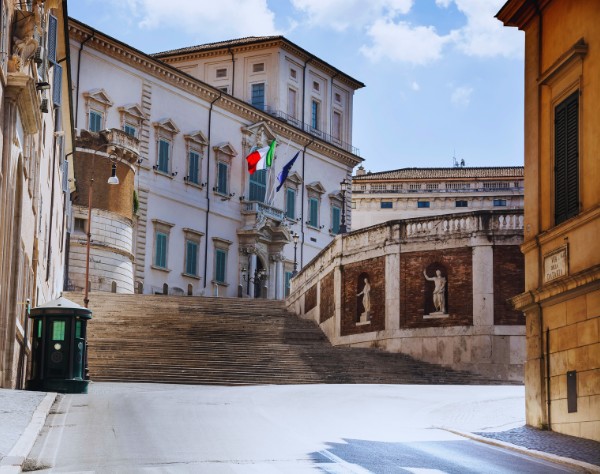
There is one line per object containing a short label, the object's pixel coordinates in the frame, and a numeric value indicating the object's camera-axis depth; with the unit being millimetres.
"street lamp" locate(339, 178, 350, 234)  46500
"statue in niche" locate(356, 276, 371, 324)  43312
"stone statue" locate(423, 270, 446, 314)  40469
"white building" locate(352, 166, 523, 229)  92000
